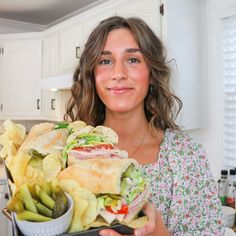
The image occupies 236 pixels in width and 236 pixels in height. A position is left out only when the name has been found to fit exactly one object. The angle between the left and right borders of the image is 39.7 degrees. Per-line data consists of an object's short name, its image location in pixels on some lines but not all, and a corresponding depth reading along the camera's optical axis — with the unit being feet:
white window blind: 6.13
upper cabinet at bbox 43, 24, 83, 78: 8.68
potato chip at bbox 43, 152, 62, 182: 1.34
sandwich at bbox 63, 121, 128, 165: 1.39
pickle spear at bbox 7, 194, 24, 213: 1.08
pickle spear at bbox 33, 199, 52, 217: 1.10
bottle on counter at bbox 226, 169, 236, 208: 5.69
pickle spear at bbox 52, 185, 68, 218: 1.10
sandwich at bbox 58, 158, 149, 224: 1.25
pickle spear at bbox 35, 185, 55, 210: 1.10
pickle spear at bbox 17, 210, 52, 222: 1.06
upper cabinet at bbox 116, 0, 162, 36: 6.18
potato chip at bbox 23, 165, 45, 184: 1.32
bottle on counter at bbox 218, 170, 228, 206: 5.77
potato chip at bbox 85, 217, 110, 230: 1.22
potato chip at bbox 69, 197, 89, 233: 1.17
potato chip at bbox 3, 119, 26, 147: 1.73
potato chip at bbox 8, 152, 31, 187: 1.34
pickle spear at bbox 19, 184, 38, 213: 1.08
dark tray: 1.10
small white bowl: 1.05
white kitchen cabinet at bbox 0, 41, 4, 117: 10.66
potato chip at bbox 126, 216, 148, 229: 1.31
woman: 2.64
